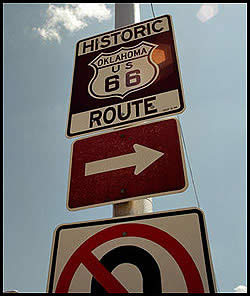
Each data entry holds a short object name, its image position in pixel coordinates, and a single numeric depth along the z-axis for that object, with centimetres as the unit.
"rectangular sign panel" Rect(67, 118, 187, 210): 126
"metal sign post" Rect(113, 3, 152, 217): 231
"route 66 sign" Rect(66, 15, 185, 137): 162
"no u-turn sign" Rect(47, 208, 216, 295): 99
